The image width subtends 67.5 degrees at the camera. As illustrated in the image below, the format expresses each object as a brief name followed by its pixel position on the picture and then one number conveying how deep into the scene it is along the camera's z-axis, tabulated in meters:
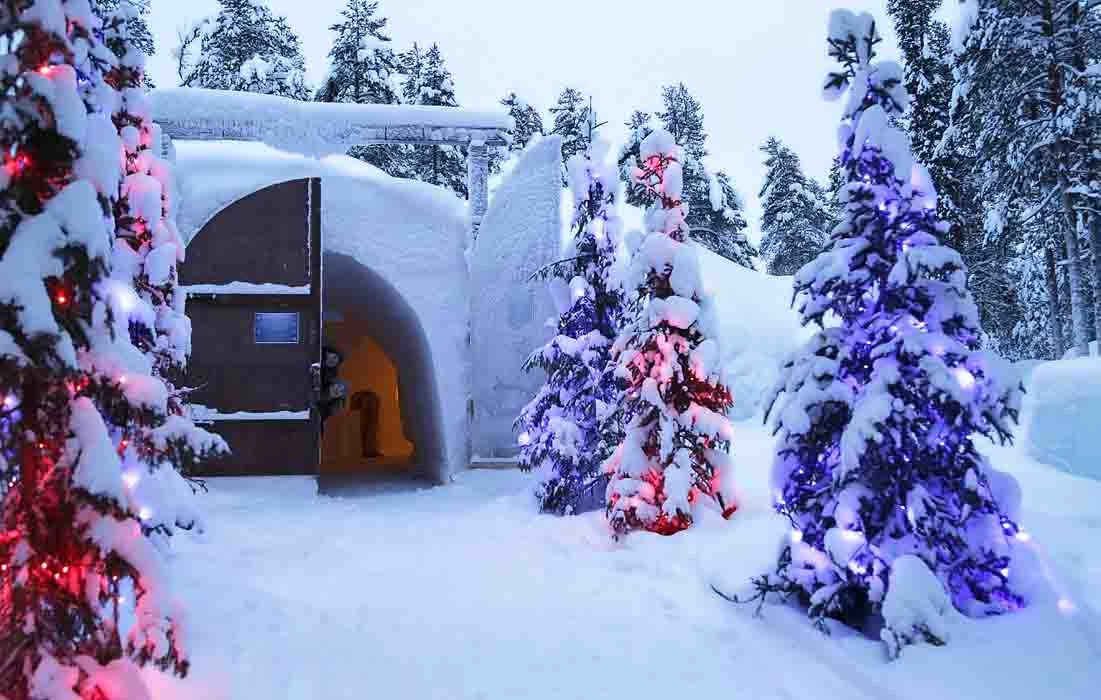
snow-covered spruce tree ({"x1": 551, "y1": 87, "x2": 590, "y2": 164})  32.66
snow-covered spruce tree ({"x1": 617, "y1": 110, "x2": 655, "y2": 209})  28.11
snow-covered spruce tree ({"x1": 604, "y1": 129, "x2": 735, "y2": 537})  7.12
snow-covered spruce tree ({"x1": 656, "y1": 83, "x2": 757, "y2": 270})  30.20
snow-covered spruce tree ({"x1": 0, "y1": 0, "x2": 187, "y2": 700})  2.45
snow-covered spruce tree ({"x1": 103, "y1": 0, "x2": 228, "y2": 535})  5.36
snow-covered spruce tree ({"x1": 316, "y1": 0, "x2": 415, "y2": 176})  27.02
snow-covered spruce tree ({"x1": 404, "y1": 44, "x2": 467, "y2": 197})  27.67
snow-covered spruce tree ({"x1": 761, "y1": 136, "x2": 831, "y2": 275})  34.06
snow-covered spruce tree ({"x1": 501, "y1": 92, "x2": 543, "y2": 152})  32.66
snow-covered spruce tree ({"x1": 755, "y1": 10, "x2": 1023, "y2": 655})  4.21
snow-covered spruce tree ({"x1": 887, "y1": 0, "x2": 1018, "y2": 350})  21.09
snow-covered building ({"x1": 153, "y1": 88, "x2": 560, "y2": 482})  10.78
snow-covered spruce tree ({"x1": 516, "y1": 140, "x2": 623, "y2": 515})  8.77
